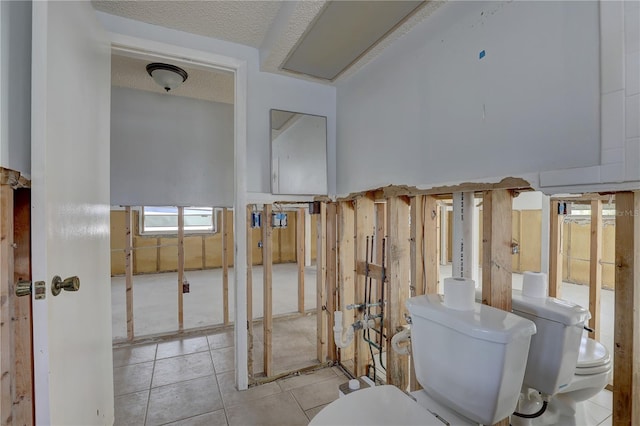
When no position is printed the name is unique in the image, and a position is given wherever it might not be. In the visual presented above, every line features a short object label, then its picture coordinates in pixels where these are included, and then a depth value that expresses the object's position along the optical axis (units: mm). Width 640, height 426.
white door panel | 955
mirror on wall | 2207
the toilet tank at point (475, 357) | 1010
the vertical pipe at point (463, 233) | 1442
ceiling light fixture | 2314
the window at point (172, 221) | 6062
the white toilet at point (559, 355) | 1149
